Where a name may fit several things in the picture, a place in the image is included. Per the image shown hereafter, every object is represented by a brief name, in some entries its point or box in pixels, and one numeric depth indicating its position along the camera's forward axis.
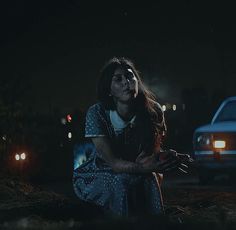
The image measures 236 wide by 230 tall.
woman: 4.08
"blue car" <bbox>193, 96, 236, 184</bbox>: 14.98
